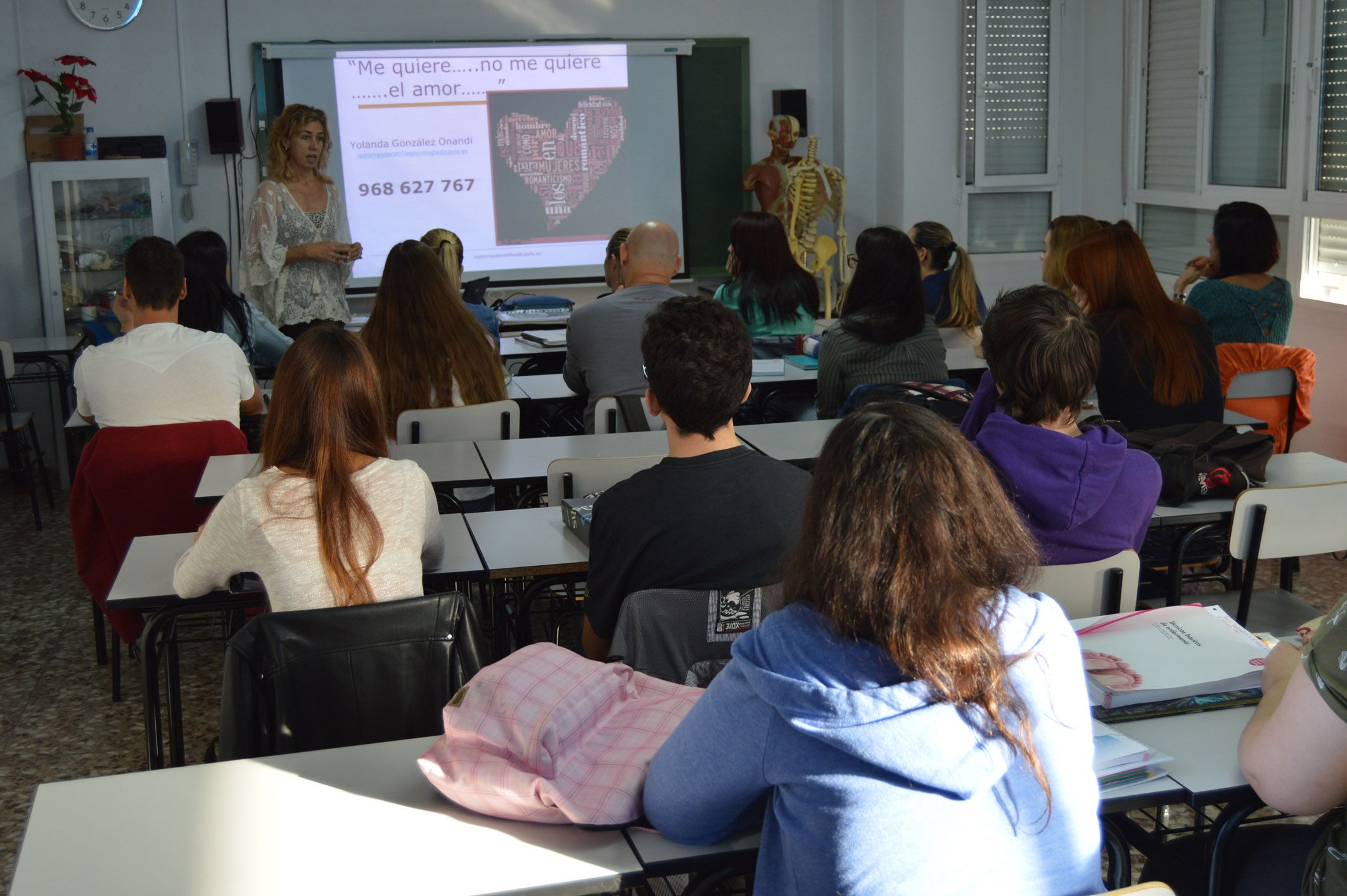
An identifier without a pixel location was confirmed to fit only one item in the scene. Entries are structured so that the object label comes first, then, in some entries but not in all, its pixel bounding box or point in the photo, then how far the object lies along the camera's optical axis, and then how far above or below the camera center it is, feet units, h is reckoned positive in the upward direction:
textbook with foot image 5.97 -2.19
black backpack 9.64 -1.87
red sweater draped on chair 11.27 -2.11
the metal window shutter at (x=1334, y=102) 18.08 +1.88
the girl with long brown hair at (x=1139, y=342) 11.50 -1.04
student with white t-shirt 11.37 -1.01
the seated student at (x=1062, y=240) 16.22 -0.08
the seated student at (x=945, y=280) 17.21 -0.61
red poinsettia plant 20.30 +2.85
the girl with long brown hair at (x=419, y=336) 12.59 -0.90
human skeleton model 23.40 +0.65
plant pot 20.49 +1.88
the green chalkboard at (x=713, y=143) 24.36 +2.02
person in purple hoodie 7.77 -1.34
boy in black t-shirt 6.79 -1.45
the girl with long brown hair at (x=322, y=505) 7.15 -1.49
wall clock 21.17 +4.29
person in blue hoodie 3.92 -1.48
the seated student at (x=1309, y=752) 4.41 -2.01
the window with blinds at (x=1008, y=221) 25.20 +0.30
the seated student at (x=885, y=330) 12.86 -0.97
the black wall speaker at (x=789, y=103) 24.22 +2.76
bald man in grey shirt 13.70 -0.90
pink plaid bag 4.84 -2.03
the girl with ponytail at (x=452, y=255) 16.39 -0.08
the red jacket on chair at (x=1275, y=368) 14.03 -1.76
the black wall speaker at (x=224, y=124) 21.43 +2.32
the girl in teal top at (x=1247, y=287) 15.16 -0.71
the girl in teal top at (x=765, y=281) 17.22 -0.55
